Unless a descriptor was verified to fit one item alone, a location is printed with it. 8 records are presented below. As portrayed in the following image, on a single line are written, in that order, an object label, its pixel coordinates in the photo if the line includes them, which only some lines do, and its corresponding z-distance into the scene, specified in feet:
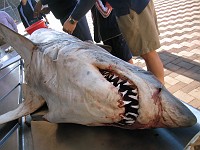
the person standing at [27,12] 13.96
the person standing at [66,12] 8.03
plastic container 7.77
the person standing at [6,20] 11.11
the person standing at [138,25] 5.87
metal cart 3.04
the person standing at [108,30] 7.36
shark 2.63
